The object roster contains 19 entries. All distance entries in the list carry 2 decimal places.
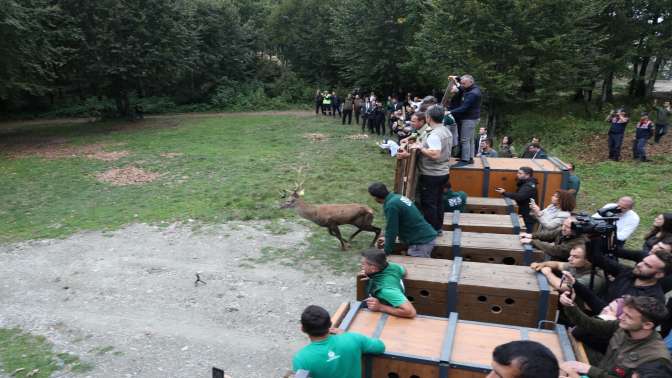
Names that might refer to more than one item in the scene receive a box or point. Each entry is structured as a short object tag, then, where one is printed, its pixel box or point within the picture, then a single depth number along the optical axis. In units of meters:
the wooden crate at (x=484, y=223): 7.07
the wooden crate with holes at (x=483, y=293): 4.83
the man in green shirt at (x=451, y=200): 8.27
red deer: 9.62
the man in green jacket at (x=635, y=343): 3.53
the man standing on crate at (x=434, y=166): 6.69
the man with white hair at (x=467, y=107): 8.74
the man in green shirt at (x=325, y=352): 3.66
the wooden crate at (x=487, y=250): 6.10
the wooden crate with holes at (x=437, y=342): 3.78
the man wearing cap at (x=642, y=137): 15.77
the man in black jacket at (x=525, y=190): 8.62
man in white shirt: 7.02
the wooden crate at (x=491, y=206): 8.45
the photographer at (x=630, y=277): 4.54
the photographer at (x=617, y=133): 15.97
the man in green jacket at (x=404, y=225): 5.97
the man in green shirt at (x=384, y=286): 4.52
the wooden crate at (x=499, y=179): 9.19
